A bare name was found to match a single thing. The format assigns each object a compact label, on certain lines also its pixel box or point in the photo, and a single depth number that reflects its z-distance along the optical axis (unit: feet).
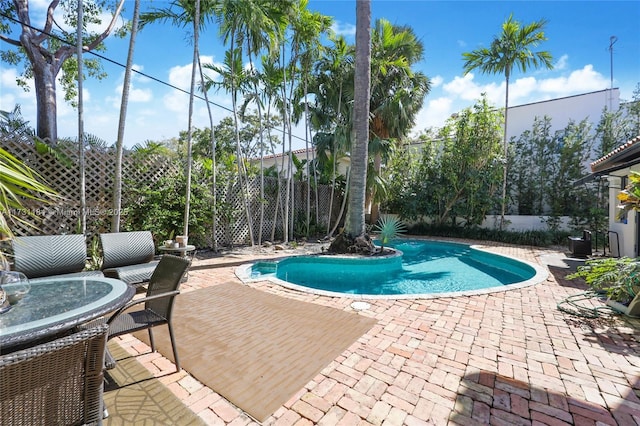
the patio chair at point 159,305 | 8.33
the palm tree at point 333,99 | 37.06
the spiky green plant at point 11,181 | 4.80
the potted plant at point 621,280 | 12.78
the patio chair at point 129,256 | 15.40
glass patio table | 5.51
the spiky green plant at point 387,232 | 31.12
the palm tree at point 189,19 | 24.09
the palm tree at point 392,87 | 37.29
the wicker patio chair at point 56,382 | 3.79
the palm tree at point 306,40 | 30.50
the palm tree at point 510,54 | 37.86
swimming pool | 21.84
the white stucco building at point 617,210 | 20.66
